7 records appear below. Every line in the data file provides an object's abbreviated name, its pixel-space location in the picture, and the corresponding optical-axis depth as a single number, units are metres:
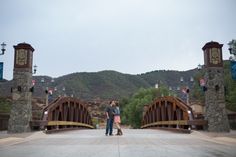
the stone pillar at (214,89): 11.87
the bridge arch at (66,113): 13.57
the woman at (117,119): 11.47
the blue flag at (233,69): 10.76
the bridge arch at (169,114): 12.93
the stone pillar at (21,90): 12.01
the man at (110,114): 11.44
